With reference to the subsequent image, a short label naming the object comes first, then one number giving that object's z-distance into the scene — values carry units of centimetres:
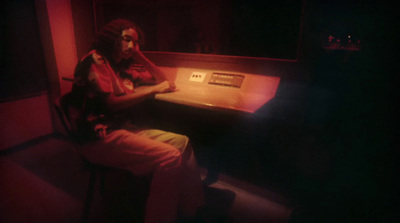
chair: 128
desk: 136
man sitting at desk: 128
